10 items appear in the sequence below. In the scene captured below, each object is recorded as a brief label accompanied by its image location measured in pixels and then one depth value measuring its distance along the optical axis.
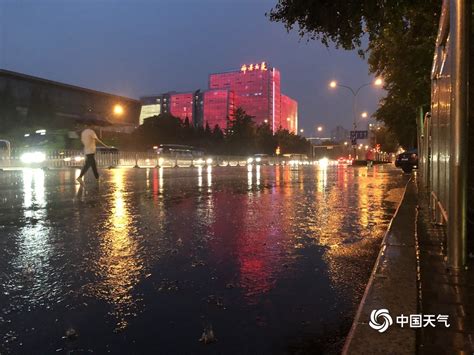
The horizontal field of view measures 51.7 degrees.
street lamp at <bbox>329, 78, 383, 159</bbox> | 49.28
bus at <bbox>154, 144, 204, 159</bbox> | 43.80
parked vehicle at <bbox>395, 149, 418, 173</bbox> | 29.20
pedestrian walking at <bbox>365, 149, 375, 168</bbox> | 60.25
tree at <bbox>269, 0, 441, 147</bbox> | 7.51
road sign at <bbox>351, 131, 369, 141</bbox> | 48.53
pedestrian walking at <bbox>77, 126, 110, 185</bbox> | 15.55
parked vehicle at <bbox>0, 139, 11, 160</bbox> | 27.38
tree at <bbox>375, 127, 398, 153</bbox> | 103.31
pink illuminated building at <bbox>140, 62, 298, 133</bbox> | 169.25
